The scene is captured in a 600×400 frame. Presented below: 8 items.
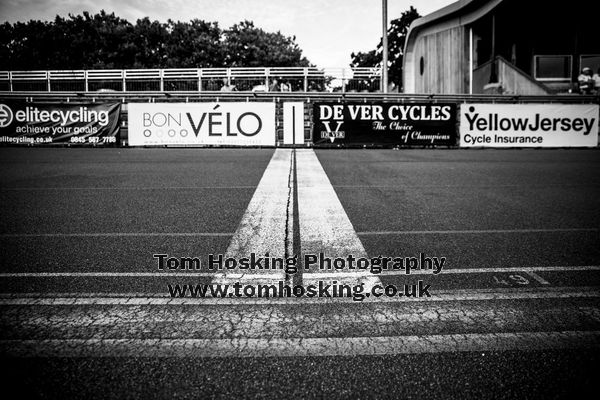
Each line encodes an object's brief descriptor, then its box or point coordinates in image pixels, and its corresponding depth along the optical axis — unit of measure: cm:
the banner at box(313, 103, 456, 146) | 1603
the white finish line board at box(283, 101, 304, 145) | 1584
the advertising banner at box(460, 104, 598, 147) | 1600
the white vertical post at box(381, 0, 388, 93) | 1911
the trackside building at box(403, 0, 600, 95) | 2067
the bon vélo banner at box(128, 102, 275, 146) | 1539
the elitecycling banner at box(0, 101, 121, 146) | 1525
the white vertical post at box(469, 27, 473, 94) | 2364
